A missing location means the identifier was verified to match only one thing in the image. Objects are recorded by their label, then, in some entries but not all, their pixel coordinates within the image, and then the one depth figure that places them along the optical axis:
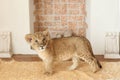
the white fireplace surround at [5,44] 3.90
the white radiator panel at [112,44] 3.82
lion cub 3.08
